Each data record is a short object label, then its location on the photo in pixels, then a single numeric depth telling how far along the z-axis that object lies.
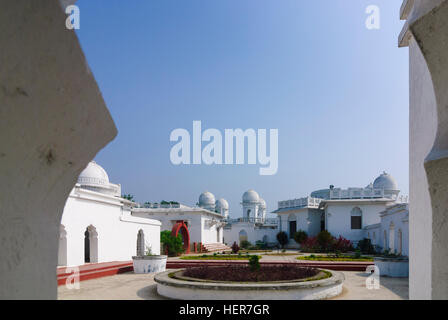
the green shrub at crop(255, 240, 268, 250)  33.36
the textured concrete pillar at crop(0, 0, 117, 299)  1.53
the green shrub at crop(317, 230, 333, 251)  23.95
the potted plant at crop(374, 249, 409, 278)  13.34
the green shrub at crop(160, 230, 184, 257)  22.45
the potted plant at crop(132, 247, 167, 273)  14.55
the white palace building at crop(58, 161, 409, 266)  15.20
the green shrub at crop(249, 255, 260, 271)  10.28
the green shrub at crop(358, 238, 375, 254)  23.59
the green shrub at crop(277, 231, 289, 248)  32.56
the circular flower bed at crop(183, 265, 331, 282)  9.62
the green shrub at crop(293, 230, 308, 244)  29.55
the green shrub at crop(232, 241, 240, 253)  23.17
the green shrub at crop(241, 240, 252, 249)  33.92
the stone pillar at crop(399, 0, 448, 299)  1.86
